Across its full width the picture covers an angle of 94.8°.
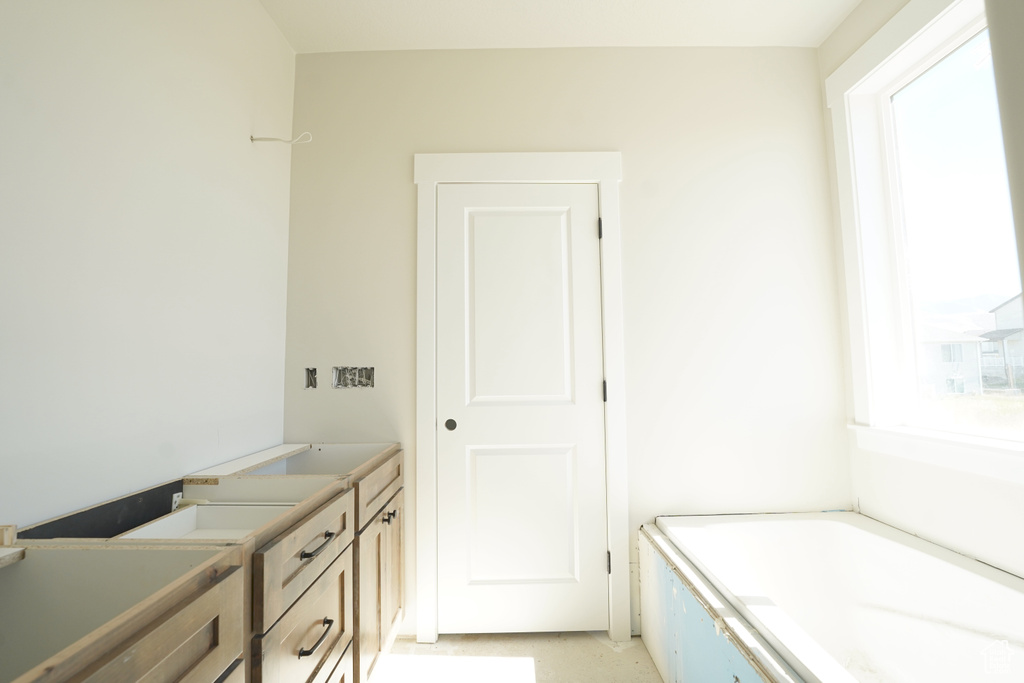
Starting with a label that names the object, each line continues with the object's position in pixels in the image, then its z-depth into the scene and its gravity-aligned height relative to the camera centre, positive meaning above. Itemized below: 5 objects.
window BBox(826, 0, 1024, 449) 1.62 +0.56
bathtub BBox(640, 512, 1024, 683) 1.22 -0.71
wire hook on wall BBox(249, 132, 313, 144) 2.20 +1.15
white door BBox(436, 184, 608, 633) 2.08 -0.14
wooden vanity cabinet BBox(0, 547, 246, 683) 0.76 -0.38
